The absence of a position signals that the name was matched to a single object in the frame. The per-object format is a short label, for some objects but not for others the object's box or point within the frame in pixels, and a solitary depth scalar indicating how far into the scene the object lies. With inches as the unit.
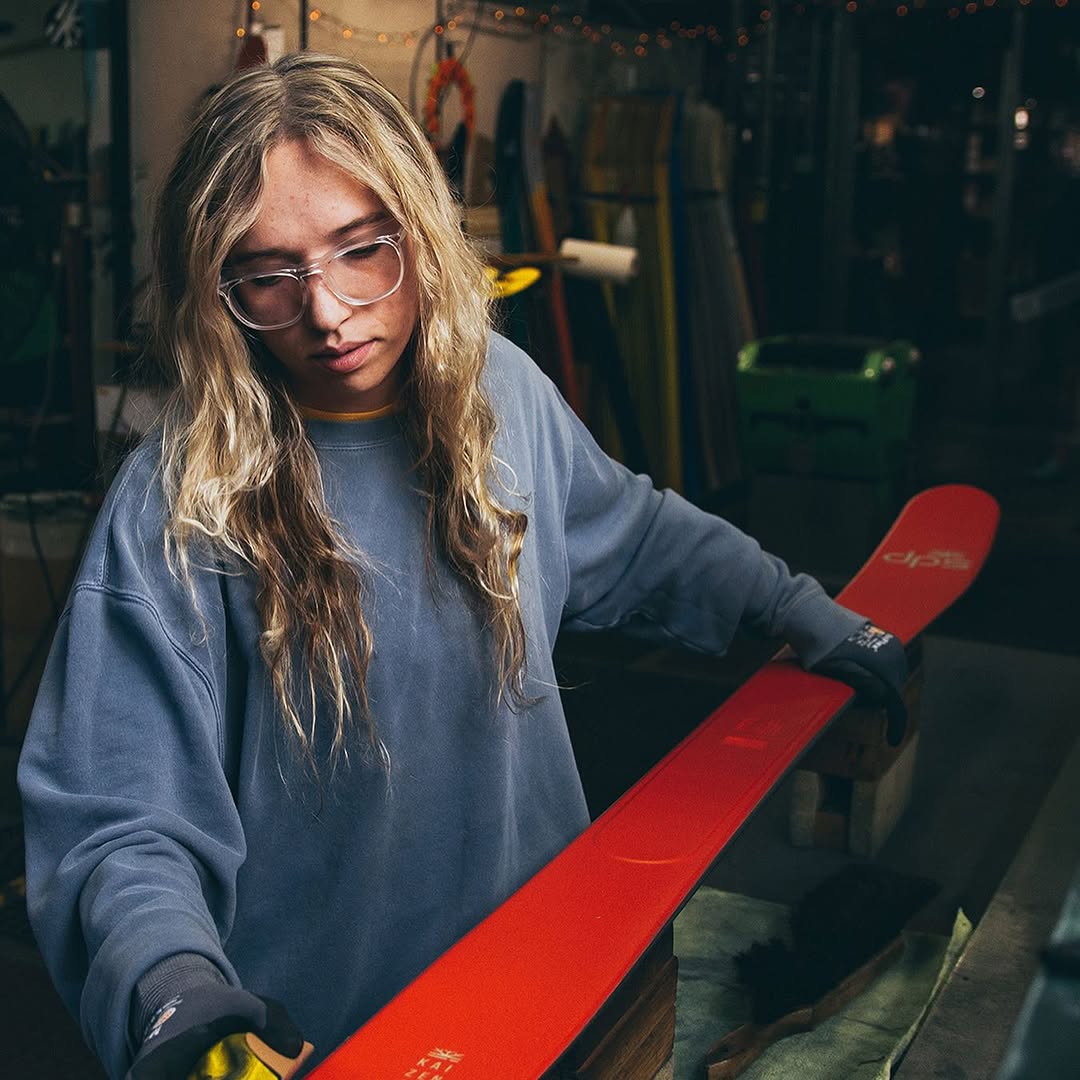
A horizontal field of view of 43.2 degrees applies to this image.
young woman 47.0
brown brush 84.1
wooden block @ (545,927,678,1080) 53.3
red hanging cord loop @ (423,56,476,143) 200.8
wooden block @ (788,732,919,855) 114.0
